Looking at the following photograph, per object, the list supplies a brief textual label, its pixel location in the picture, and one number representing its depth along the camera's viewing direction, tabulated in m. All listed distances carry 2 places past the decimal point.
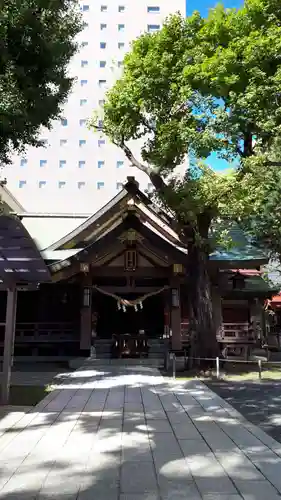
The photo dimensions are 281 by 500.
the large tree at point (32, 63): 8.49
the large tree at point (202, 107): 13.58
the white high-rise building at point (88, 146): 52.84
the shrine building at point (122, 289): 15.85
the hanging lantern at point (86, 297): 15.97
